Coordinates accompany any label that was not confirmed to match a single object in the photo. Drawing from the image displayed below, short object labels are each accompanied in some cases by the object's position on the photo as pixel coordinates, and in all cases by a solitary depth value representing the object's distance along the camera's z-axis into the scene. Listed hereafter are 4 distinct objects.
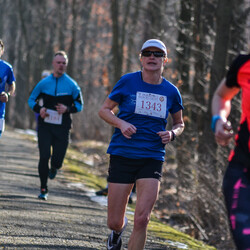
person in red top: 7.63
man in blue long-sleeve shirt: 19.19
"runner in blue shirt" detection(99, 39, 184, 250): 11.02
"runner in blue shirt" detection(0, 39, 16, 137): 17.16
